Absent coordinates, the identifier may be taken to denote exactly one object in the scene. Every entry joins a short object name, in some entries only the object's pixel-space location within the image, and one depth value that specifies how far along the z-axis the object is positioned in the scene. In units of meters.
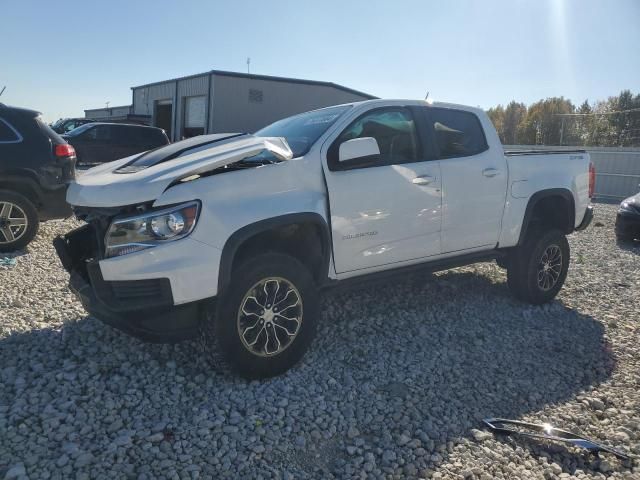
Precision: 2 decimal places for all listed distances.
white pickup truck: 3.19
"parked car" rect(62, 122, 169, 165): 18.00
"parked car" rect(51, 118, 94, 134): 22.56
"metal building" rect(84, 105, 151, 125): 27.43
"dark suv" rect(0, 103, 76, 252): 6.48
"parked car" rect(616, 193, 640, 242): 9.61
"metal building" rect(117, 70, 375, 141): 26.16
